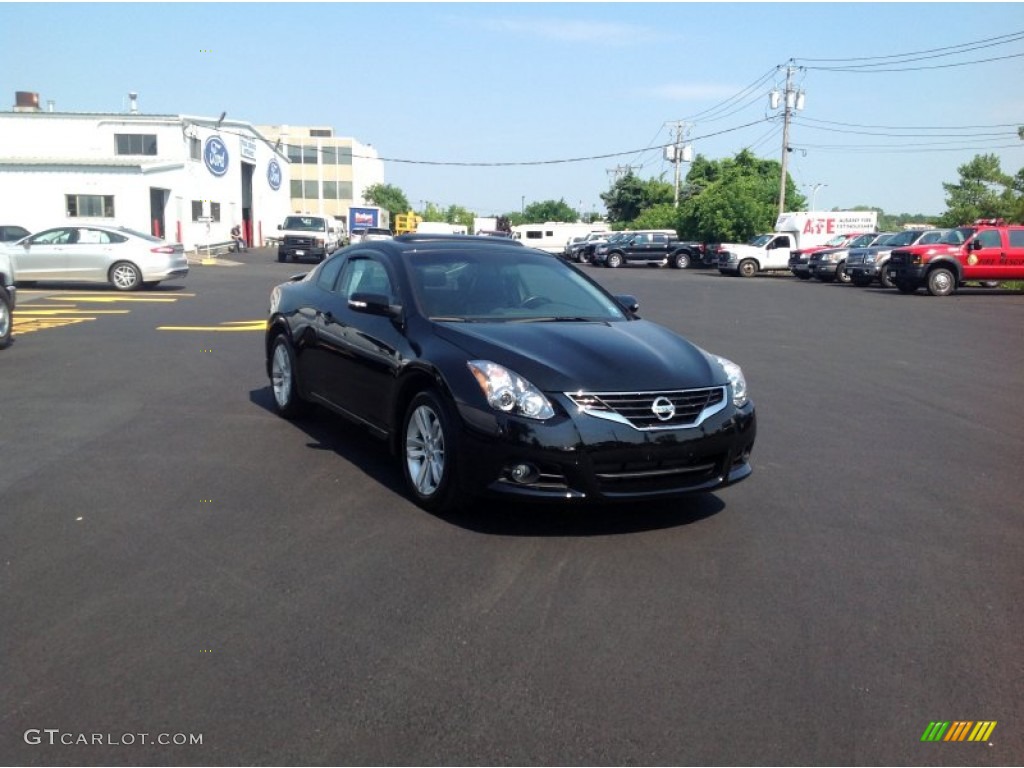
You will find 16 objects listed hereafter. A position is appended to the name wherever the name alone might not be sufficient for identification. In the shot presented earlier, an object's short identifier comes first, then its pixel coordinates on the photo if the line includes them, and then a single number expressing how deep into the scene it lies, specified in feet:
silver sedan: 74.08
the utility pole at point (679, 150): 237.25
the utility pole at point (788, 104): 165.72
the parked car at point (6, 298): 39.83
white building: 135.33
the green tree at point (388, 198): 370.73
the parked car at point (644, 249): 154.20
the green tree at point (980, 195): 173.78
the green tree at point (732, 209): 161.07
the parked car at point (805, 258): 117.29
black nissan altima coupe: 16.49
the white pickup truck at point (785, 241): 130.41
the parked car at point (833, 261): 109.81
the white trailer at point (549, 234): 195.00
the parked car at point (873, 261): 96.32
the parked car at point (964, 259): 86.69
